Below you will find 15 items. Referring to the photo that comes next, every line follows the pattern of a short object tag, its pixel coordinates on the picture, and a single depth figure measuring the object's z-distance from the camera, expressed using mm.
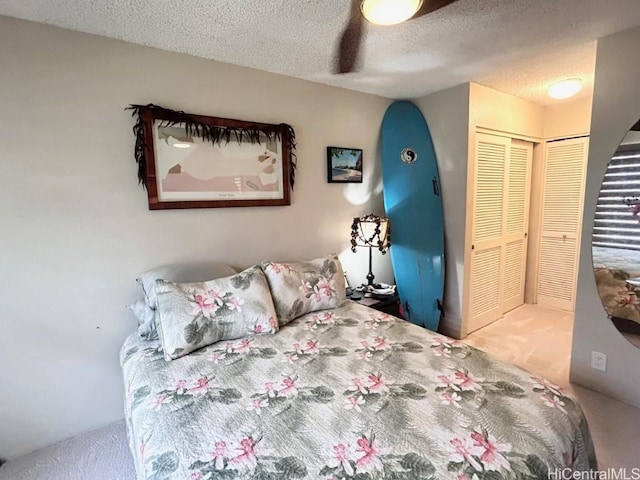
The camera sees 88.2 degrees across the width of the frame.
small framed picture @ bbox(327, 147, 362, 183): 2803
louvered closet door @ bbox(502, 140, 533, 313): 3402
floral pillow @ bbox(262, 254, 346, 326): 2031
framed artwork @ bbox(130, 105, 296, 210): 2012
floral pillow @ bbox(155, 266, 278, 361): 1642
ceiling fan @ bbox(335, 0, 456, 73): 1427
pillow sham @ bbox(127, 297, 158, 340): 1803
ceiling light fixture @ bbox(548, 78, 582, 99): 2600
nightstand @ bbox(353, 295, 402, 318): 2566
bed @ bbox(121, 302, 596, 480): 958
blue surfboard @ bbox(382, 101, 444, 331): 3023
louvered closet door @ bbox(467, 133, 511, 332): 3002
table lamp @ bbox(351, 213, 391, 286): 2787
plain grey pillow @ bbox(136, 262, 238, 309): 1886
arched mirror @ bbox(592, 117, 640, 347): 1950
